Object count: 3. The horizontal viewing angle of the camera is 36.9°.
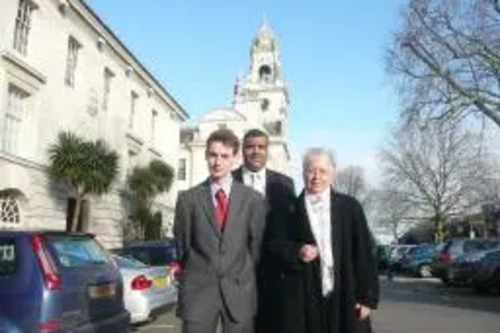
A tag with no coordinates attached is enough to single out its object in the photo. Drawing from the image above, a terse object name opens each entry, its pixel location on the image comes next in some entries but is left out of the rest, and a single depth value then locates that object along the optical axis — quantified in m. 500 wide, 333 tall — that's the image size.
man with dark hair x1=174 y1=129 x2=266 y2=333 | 4.90
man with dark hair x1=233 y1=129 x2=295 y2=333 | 5.04
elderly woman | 4.92
